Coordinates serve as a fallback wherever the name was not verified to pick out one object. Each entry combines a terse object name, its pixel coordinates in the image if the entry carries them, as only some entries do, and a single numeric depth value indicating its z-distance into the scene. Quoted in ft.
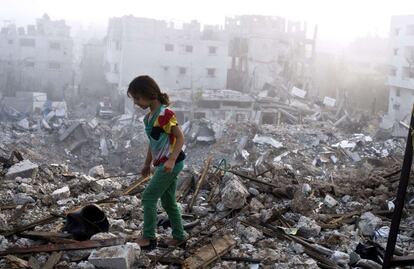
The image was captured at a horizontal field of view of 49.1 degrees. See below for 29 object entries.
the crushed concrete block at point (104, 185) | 20.48
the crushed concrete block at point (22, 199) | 17.57
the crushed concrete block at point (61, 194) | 18.62
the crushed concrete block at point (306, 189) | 20.55
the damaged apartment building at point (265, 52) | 118.62
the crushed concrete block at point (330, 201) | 19.59
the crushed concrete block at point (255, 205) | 17.69
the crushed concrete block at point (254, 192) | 19.27
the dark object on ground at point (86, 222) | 14.19
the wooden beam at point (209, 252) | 13.00
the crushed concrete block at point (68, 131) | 73.05
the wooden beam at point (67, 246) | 13.12
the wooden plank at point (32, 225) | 14.33
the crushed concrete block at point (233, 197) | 17.53
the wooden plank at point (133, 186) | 19.74
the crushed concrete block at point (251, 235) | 15.07
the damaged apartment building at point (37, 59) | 115.75
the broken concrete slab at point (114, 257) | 12.30
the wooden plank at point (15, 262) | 12.36
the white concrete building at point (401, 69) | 95.91
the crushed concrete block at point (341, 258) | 13.71
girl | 12.55
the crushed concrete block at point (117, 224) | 15.51
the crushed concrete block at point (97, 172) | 27.26
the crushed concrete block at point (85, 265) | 12.49
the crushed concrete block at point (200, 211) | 17.54
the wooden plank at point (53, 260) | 12.43
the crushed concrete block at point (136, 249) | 13.09
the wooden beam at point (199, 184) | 18.02
